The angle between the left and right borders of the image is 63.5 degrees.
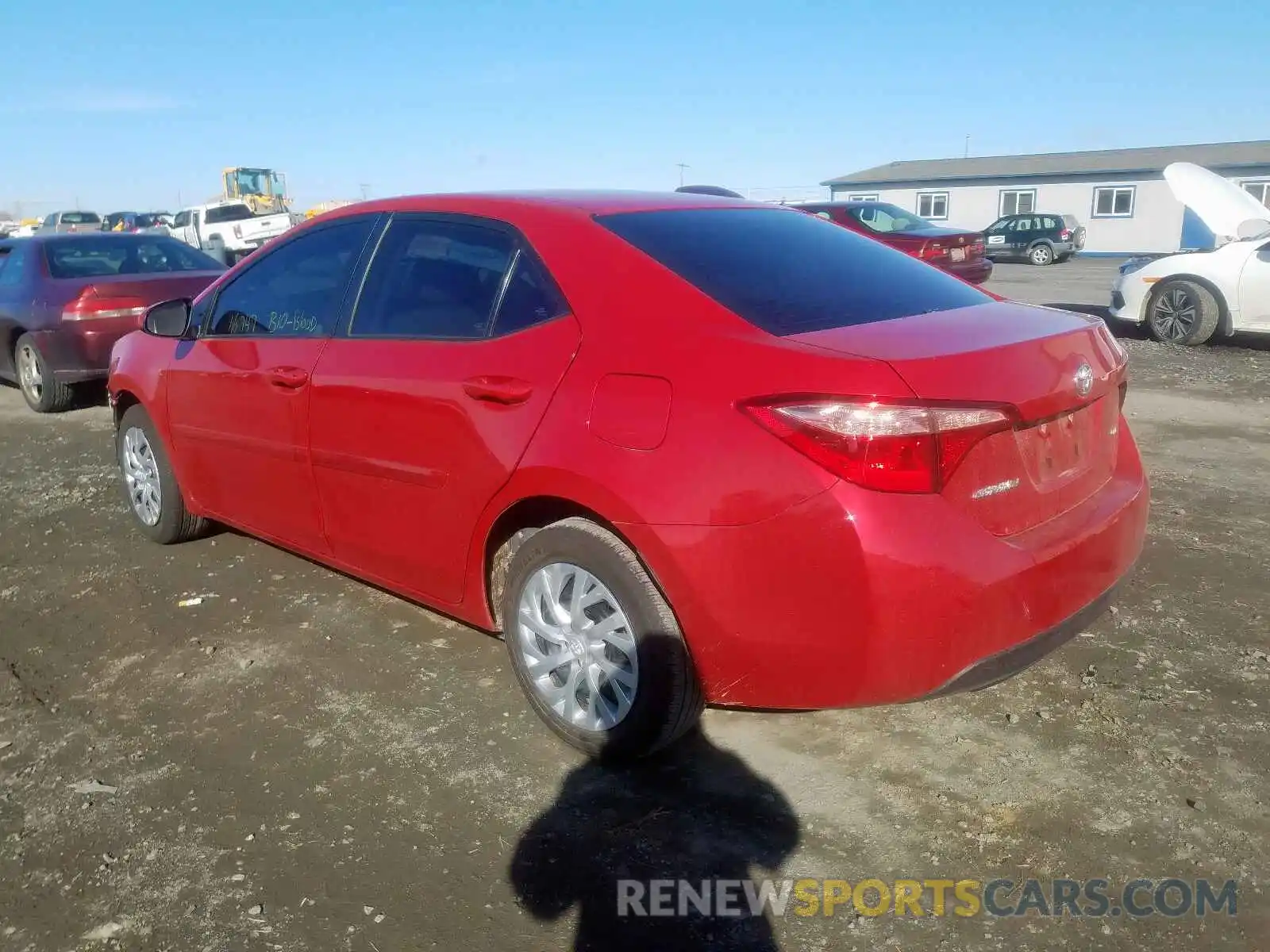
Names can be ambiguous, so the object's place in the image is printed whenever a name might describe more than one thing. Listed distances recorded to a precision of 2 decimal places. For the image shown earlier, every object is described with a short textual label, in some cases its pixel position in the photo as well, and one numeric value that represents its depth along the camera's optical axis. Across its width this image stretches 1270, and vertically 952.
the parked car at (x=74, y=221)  41.75
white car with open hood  10.47
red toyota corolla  2.41
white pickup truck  28.42
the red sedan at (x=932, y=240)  15.29
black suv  29.36
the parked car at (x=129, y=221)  38.19
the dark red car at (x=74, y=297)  8.15
